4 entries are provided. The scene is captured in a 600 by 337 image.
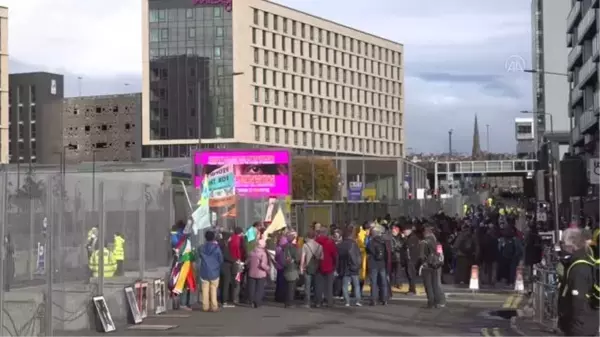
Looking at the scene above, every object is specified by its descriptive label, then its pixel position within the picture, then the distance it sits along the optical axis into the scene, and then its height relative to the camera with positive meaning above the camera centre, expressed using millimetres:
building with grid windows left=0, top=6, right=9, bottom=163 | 95375 +12323
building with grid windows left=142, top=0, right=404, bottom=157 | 109250 +15166
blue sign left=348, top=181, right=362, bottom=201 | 80112 +716
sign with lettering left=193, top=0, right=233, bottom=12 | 109625 +23598
